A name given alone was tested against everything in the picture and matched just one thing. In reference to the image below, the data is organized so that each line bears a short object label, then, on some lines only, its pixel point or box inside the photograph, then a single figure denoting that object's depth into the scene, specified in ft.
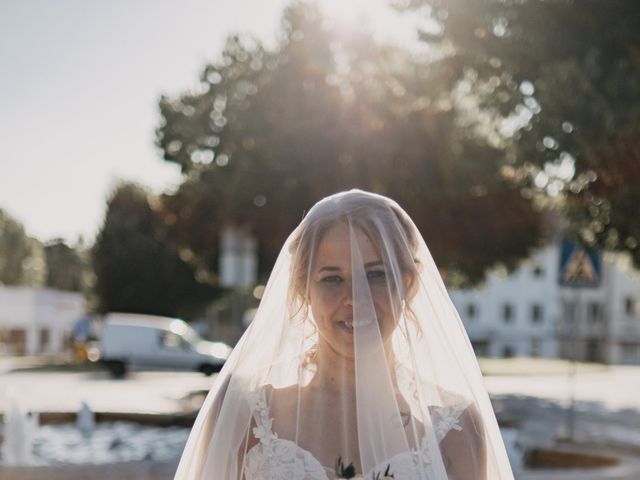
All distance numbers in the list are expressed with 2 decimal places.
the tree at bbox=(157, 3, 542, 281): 81.51
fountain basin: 38.63
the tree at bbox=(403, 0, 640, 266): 45.24
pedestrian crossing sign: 47.85
